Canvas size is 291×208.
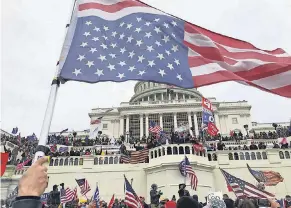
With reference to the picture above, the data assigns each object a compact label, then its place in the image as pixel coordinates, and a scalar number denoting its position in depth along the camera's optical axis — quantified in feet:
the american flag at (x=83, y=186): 70.49
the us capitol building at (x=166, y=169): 98.48
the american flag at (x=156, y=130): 125.21
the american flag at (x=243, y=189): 39.60
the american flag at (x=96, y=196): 52.31
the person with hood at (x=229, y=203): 24.12
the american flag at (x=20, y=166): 91.12
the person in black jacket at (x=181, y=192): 24.20
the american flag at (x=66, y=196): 62.72
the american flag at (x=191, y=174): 78.26
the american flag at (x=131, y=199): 42.78
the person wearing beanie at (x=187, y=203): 12.60
